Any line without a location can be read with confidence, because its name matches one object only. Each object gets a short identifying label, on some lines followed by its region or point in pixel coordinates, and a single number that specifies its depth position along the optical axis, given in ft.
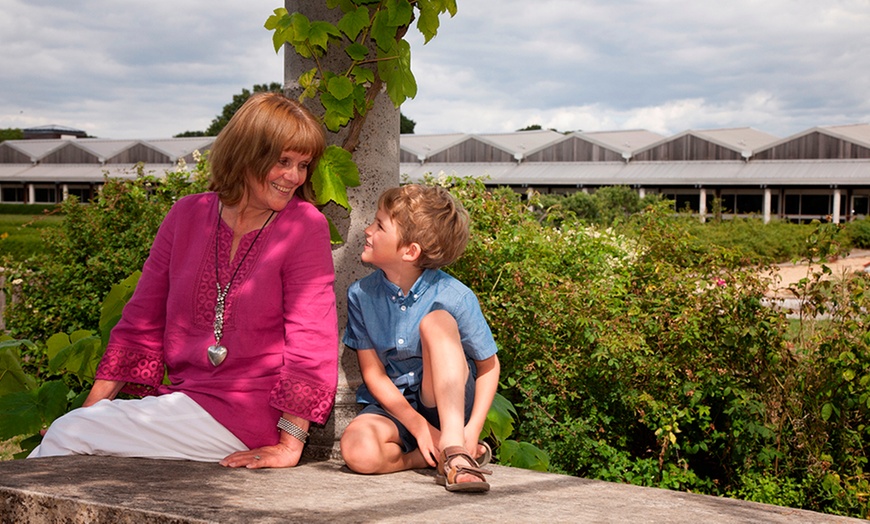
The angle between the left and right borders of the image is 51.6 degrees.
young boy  8.99
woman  8.84
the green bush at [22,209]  121.70
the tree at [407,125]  263.10
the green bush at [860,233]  91.52
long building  123.03
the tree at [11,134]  272.84
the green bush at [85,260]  20.11
